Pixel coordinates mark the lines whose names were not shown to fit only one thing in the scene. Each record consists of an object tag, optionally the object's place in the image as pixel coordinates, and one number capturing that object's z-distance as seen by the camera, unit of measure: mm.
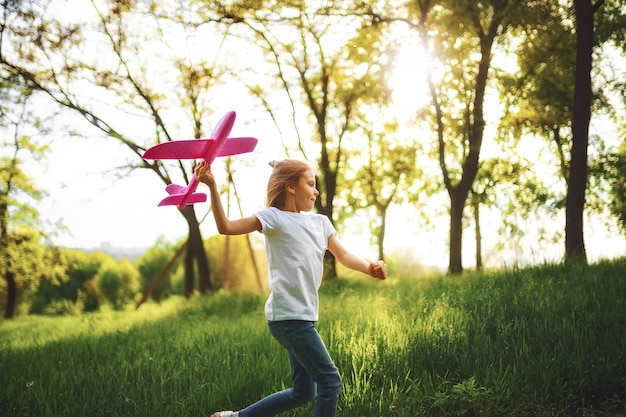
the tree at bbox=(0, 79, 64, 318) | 19734
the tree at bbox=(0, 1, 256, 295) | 13977
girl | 3021
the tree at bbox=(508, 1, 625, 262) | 9633
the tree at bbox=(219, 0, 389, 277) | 14594
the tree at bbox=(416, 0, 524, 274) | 12219
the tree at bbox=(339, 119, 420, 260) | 21531
